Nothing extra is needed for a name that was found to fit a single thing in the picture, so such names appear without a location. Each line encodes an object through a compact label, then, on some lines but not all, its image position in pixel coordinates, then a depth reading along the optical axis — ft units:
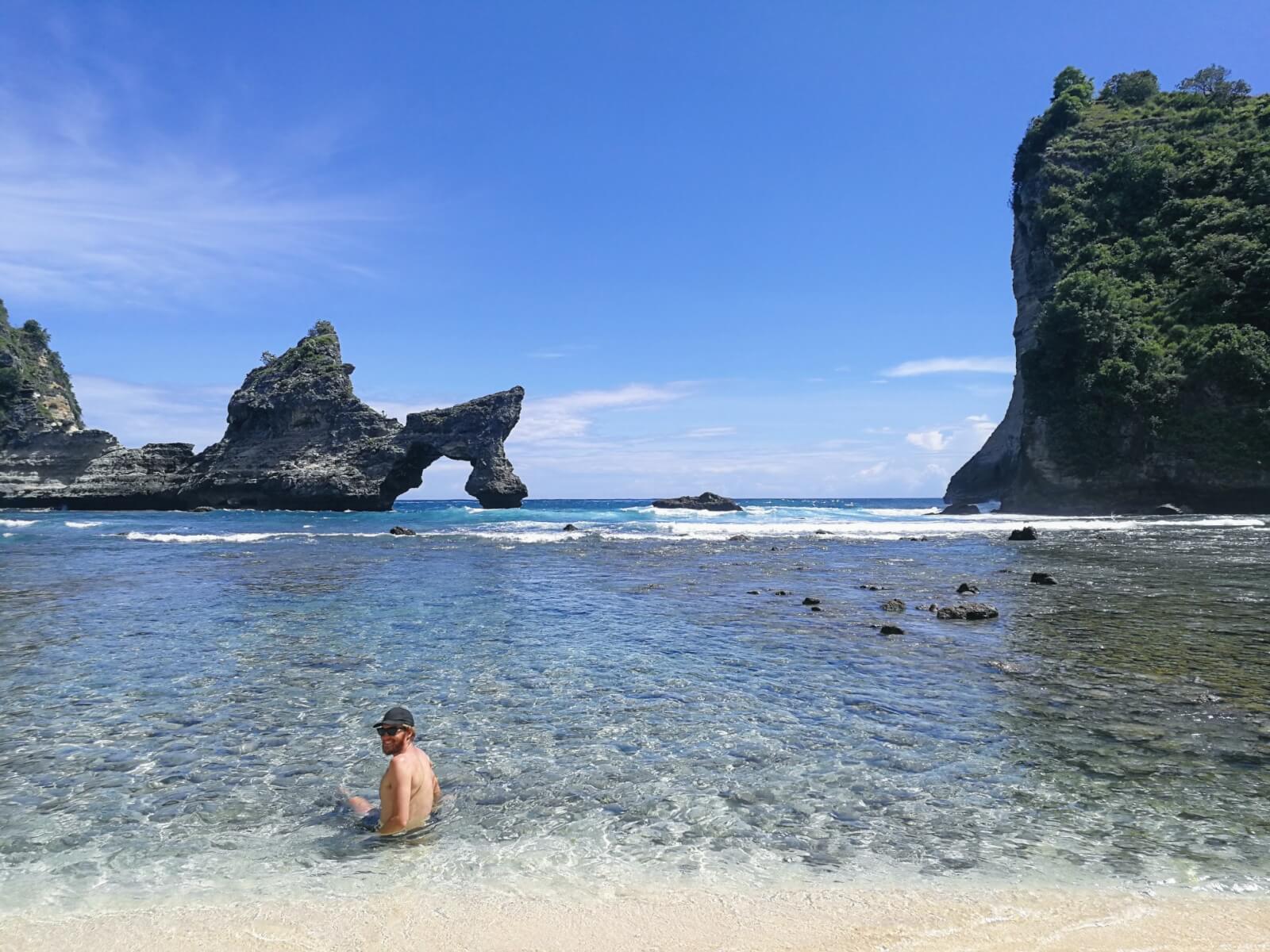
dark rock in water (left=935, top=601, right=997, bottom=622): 51.26
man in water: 20.03
